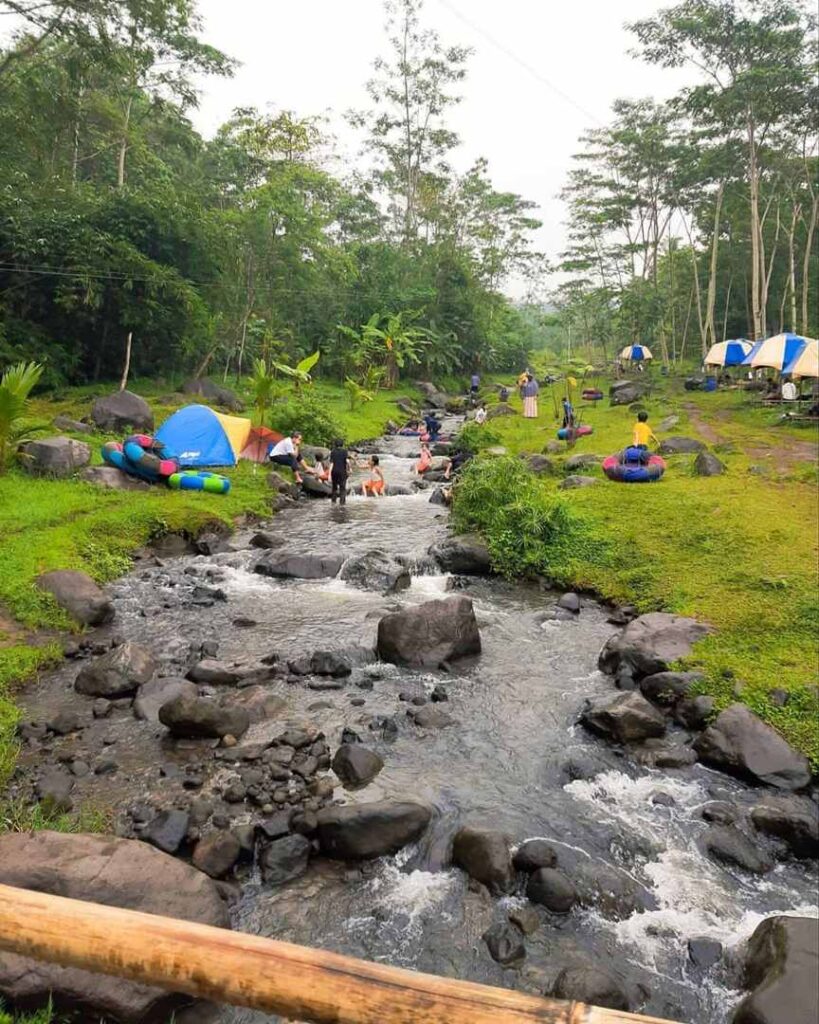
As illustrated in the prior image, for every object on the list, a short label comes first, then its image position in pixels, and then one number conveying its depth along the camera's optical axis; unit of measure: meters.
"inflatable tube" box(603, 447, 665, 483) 18.28
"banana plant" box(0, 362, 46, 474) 14.25
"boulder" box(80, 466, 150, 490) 16.08
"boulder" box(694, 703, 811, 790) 6.98
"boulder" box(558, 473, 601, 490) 18.30
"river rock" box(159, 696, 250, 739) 7.41
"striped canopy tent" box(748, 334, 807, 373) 27.02
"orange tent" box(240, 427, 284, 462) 21.58
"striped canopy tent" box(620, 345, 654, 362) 40.31
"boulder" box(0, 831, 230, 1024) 3.92
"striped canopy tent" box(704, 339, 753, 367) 33.56
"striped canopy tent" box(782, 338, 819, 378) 24.80
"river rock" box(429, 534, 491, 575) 13.92
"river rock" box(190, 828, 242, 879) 5.54
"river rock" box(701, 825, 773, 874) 5.96
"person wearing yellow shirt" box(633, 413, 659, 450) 19.91
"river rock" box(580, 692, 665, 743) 7.71
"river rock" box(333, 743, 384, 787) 6.89
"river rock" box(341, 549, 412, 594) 12.99
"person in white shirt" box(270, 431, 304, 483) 20.81
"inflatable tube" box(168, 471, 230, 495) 17.47
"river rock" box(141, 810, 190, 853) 5.74
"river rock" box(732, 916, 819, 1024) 4.15
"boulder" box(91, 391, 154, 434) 20.48
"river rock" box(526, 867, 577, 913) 5.40
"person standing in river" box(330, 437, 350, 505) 18.89
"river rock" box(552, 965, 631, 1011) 4.53
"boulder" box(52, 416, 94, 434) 19.75
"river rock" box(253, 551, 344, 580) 13.41
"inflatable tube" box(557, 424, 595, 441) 24.86
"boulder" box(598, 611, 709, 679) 9.19
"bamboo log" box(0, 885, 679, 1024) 2.09
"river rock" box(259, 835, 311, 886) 5.61
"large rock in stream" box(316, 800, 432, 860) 5.88
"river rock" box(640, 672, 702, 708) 8.49
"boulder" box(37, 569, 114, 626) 10.27
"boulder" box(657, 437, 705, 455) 21.81
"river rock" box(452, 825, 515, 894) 5.63
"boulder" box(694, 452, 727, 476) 18.33
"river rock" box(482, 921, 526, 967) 4.91
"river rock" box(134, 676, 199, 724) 7.90
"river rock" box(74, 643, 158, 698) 8.32
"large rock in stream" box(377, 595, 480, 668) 9.74
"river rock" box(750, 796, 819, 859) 6.13
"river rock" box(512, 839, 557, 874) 5.69
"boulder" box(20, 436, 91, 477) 15.74
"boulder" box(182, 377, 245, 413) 29.12
